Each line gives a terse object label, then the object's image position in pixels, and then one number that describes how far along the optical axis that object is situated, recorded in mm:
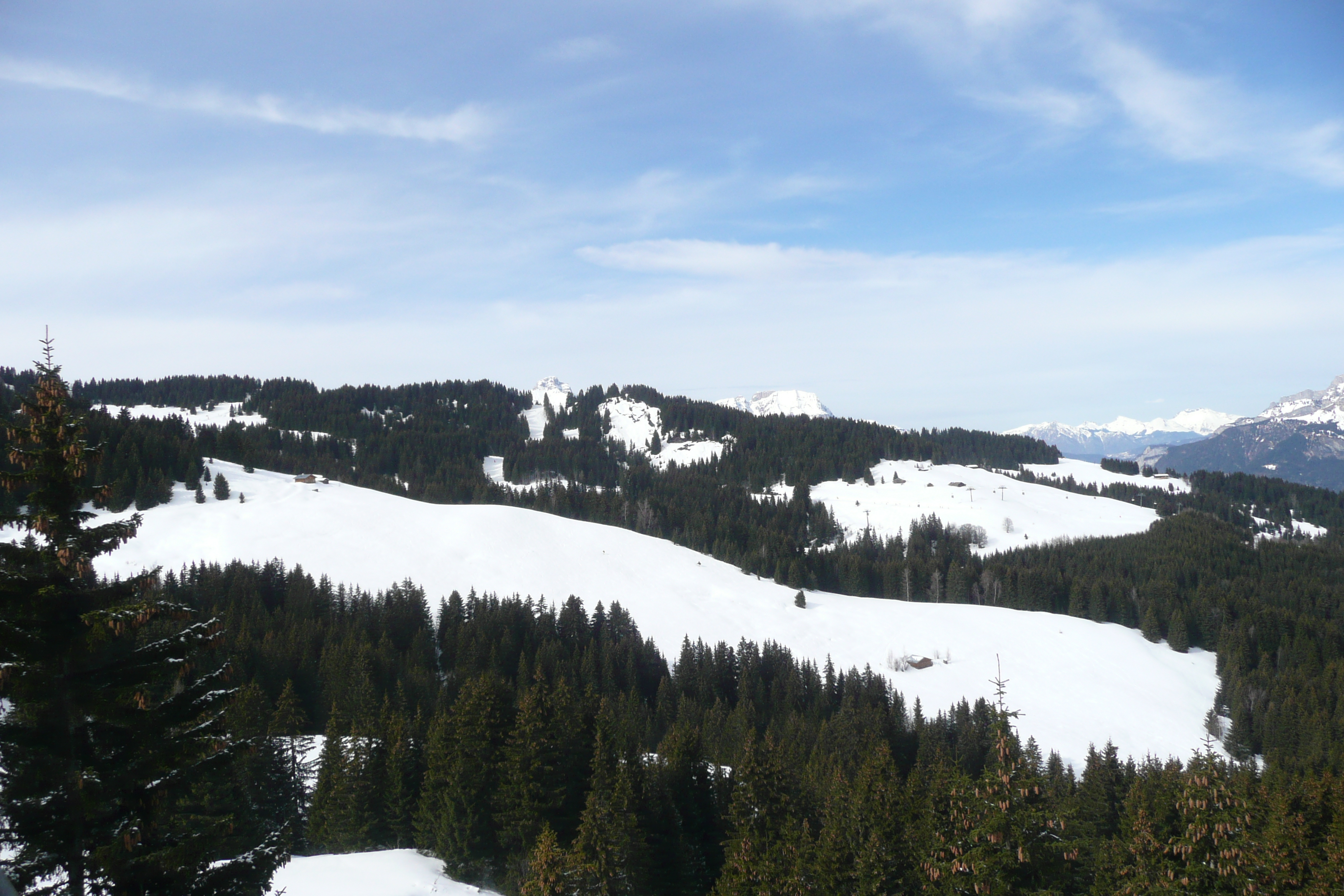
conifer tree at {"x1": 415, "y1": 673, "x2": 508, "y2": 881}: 35969
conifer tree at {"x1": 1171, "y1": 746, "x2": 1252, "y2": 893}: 21594
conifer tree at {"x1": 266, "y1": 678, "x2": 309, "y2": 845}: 46375
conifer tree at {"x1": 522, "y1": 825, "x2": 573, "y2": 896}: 28453
